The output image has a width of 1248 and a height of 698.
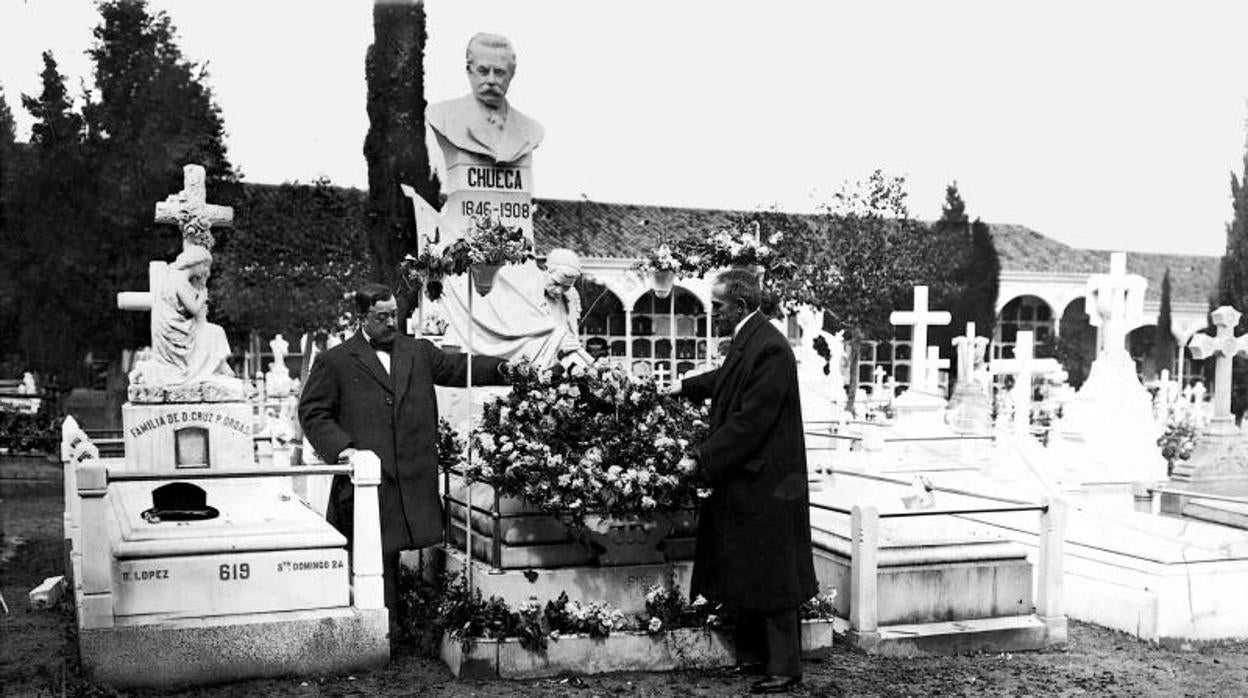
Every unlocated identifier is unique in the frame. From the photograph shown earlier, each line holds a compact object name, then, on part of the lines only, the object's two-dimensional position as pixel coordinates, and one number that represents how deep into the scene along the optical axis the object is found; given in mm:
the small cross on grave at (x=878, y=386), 30859
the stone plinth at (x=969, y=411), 20611
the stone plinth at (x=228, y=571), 6305
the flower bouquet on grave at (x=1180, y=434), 18612
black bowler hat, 8508
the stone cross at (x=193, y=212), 11609
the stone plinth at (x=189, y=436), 11523
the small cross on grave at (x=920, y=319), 18984
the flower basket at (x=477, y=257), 6902
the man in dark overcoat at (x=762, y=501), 5895
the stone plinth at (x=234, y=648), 5914
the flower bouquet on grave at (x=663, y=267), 7598
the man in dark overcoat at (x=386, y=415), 6336
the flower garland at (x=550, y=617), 6145
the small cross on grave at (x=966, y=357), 24672
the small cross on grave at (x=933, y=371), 24906
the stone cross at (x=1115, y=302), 16062
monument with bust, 8586
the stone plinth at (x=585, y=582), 6367
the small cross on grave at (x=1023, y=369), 16784
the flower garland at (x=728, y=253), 7195
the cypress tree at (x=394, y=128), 14773
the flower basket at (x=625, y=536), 6445
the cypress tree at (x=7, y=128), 23662
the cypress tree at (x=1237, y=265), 32719
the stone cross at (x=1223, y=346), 13984
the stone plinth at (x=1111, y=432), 14742
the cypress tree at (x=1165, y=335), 44750
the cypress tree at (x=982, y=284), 42344
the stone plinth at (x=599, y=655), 6090
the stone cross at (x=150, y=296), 11883
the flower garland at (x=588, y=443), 6219
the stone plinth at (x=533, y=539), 6484
